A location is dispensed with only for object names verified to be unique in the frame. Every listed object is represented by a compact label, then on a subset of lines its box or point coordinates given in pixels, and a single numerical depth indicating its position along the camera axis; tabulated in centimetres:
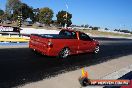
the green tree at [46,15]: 4827
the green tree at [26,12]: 4778
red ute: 537
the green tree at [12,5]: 4095
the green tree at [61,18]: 4998
